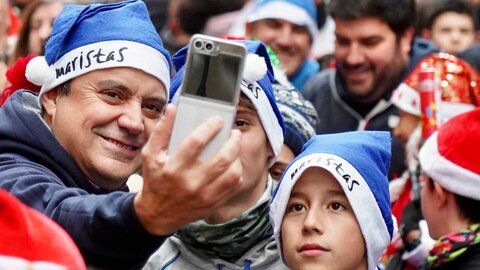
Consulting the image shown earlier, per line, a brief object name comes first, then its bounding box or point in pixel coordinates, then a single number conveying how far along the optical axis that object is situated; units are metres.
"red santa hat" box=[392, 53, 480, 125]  6.43
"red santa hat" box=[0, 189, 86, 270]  2.76
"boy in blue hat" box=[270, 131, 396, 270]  4.43
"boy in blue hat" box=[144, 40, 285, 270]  4.67
